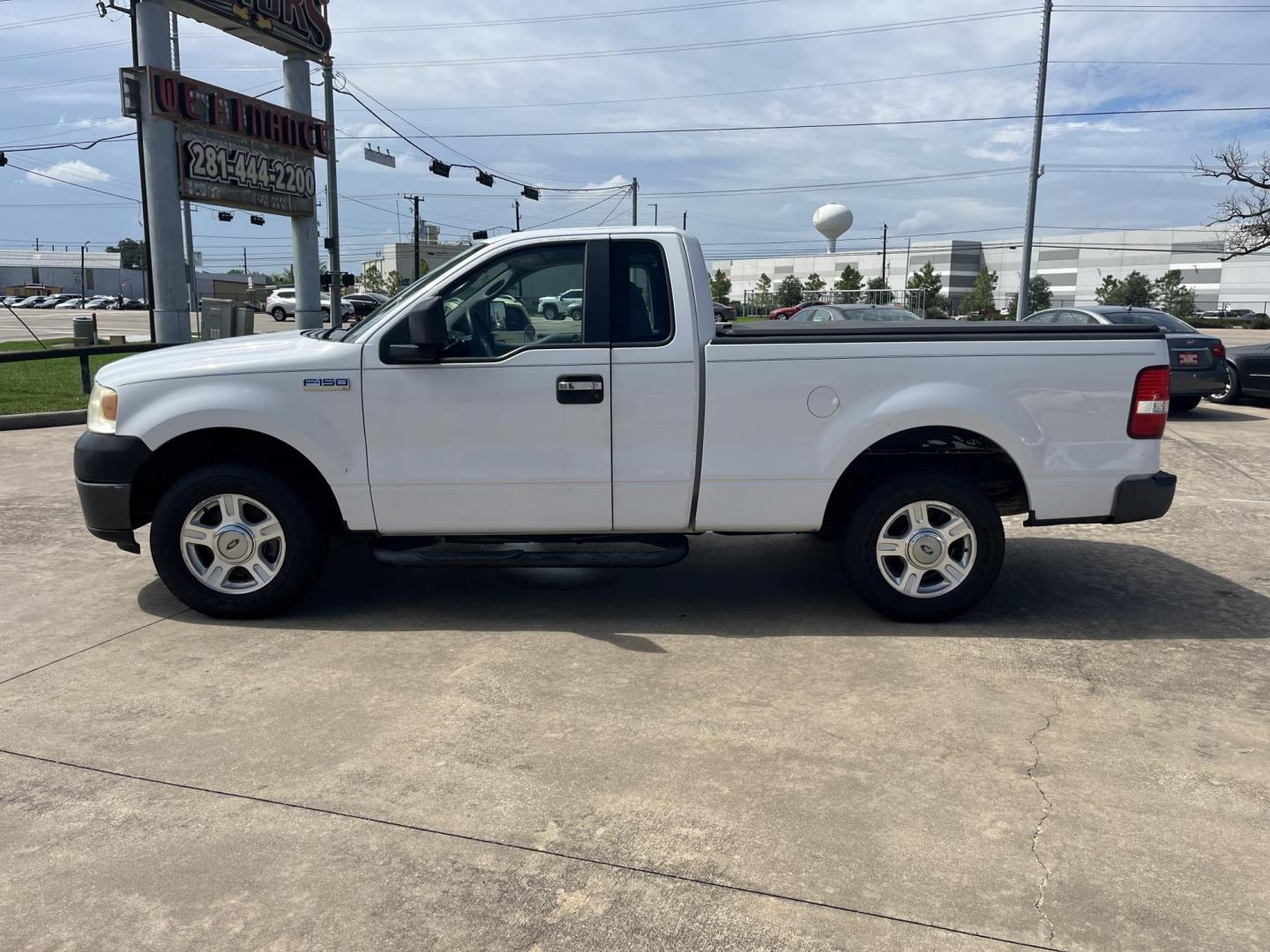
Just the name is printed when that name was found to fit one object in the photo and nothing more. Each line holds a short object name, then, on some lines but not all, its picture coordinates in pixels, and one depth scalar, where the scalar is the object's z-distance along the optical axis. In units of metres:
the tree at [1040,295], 85.00
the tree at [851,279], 96.30
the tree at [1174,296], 78.19
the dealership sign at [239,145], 17.94
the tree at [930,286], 86.66
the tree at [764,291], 100.38
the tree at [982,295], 81.53
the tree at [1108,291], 82.06
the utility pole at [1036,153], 26.33
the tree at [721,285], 98.01
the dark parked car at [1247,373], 14.45
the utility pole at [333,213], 27.27
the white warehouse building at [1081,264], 98.19
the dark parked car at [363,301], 46.95
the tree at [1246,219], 38.41
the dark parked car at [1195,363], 13.26
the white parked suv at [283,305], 52.09
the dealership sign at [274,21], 19.23
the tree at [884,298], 59.75
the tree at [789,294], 88.45
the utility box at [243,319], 20.41
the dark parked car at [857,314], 18.81
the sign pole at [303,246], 22.58
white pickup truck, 4.83
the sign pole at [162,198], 17.28
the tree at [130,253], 133.75
